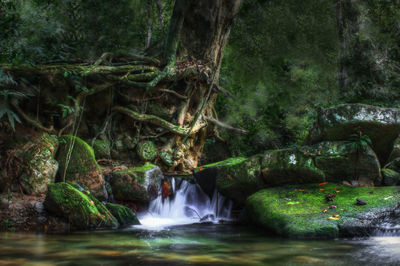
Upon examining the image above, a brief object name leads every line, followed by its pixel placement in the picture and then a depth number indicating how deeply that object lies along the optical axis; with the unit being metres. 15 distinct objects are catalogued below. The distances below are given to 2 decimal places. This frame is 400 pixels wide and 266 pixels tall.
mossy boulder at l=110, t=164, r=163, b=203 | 7.18
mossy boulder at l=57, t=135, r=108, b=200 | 6.96
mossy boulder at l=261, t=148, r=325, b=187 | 6.13
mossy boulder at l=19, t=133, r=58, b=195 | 6.29
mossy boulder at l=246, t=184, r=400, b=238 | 4.68
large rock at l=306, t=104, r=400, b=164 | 5.91
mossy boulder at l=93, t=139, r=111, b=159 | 9.11
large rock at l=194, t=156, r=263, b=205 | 6.62
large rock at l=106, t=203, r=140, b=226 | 6.18
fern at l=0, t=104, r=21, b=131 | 5.92
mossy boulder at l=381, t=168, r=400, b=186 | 6.16
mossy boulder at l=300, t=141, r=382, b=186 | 5.99
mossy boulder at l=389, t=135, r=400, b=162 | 6.54
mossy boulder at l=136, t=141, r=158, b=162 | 9.70
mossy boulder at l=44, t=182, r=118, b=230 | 5.50
